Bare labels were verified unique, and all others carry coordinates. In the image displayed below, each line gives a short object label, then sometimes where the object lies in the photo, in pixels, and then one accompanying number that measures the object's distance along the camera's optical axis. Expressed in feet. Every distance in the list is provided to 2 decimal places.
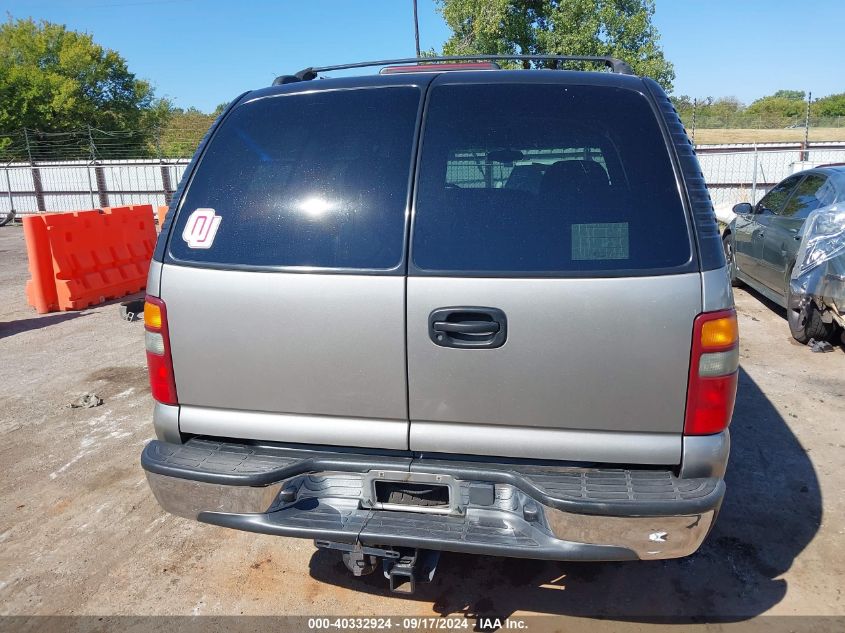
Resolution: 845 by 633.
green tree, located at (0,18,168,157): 116.60
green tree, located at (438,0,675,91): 81.76
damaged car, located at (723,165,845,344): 19.12
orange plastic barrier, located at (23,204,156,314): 26.81
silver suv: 7.07
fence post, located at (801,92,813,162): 58.39
